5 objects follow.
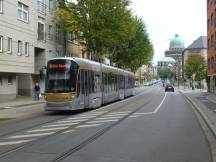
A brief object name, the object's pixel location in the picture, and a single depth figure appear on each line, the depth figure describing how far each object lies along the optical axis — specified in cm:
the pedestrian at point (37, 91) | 3024
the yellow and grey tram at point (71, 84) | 1798
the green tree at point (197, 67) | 6323
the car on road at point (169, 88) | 6592
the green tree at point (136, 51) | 5239
